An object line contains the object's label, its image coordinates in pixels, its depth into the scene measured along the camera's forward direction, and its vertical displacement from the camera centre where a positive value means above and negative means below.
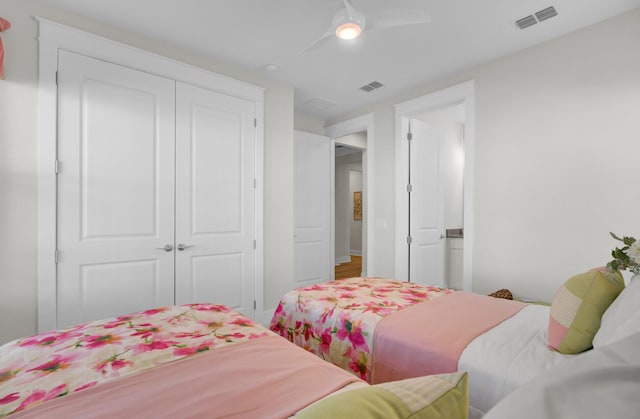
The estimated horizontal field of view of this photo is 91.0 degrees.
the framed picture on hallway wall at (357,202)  8.59 +0.34
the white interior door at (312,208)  4.48 +0.09
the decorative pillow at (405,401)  0.55 -0.35
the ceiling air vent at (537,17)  2.36 +1.51
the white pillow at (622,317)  0.87 -0.32
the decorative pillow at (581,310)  1.21 -0.39
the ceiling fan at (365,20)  1.94 +1.23
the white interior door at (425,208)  3.87 +0.08
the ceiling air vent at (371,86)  3.63 +1.51
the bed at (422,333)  1.22 -0.58
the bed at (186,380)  0.62 -0.49
